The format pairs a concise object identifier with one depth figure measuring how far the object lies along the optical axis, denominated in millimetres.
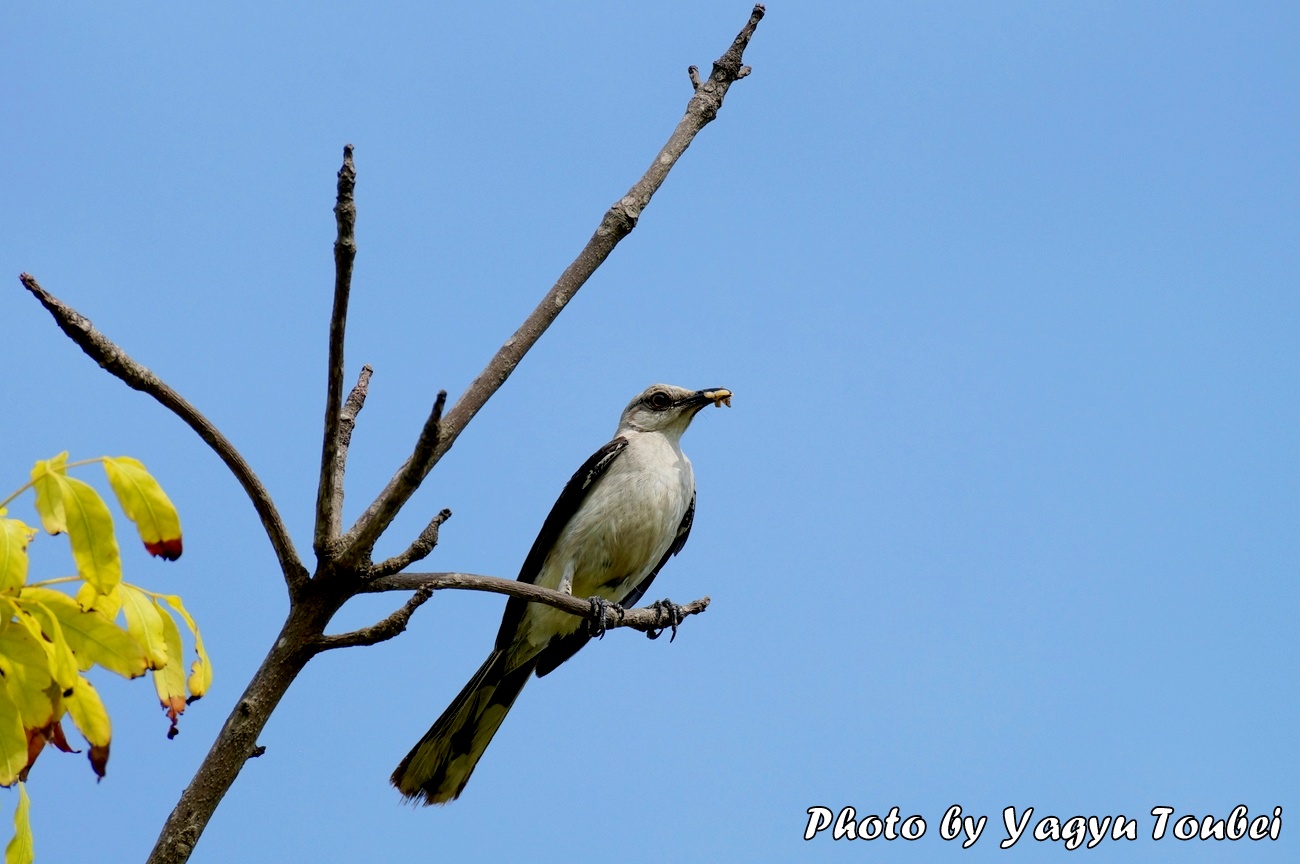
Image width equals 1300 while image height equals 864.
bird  14930
